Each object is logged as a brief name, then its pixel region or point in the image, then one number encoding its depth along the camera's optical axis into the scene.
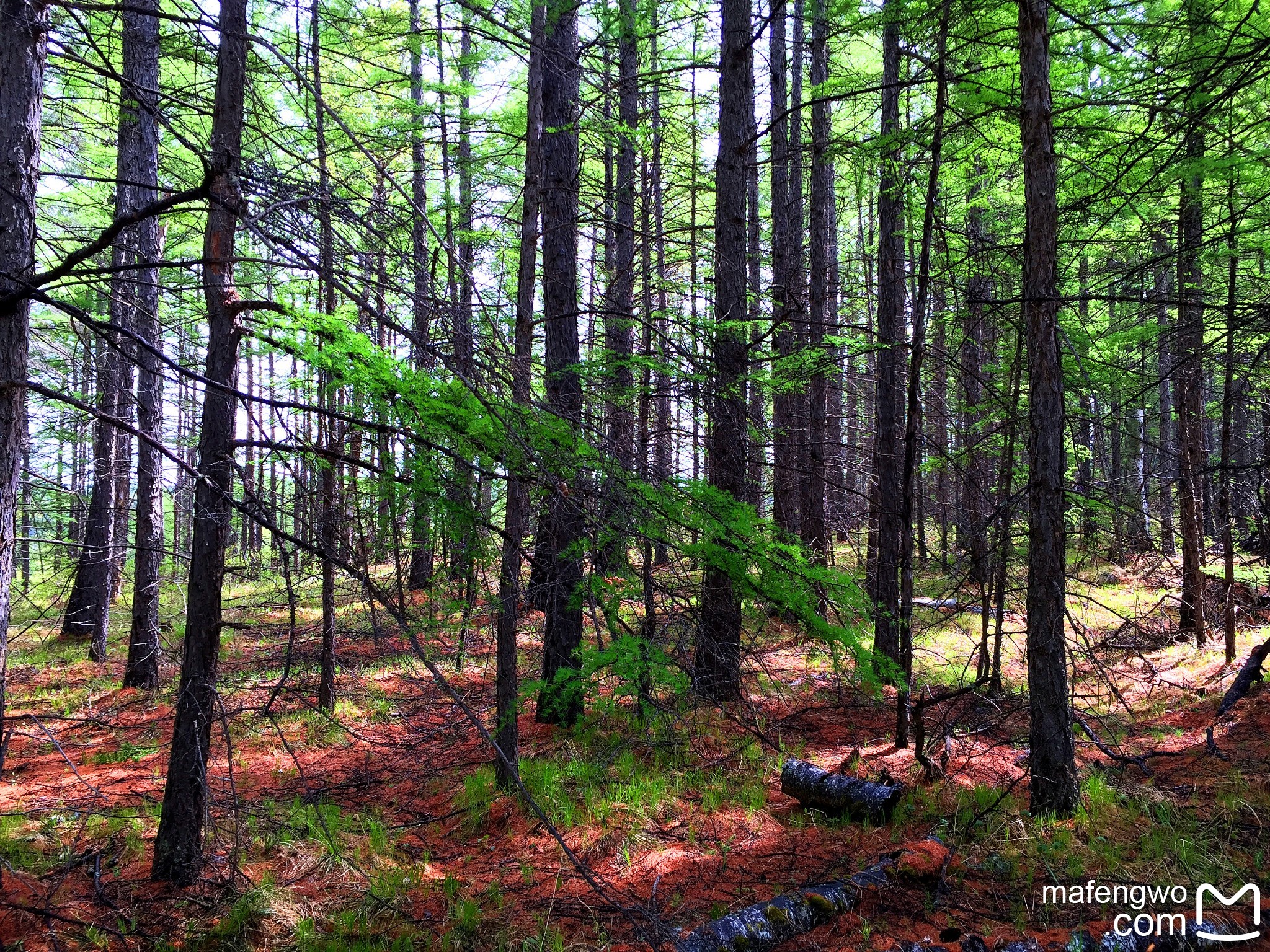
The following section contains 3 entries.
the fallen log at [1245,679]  7.29
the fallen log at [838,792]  5.45
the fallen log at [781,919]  3.91
